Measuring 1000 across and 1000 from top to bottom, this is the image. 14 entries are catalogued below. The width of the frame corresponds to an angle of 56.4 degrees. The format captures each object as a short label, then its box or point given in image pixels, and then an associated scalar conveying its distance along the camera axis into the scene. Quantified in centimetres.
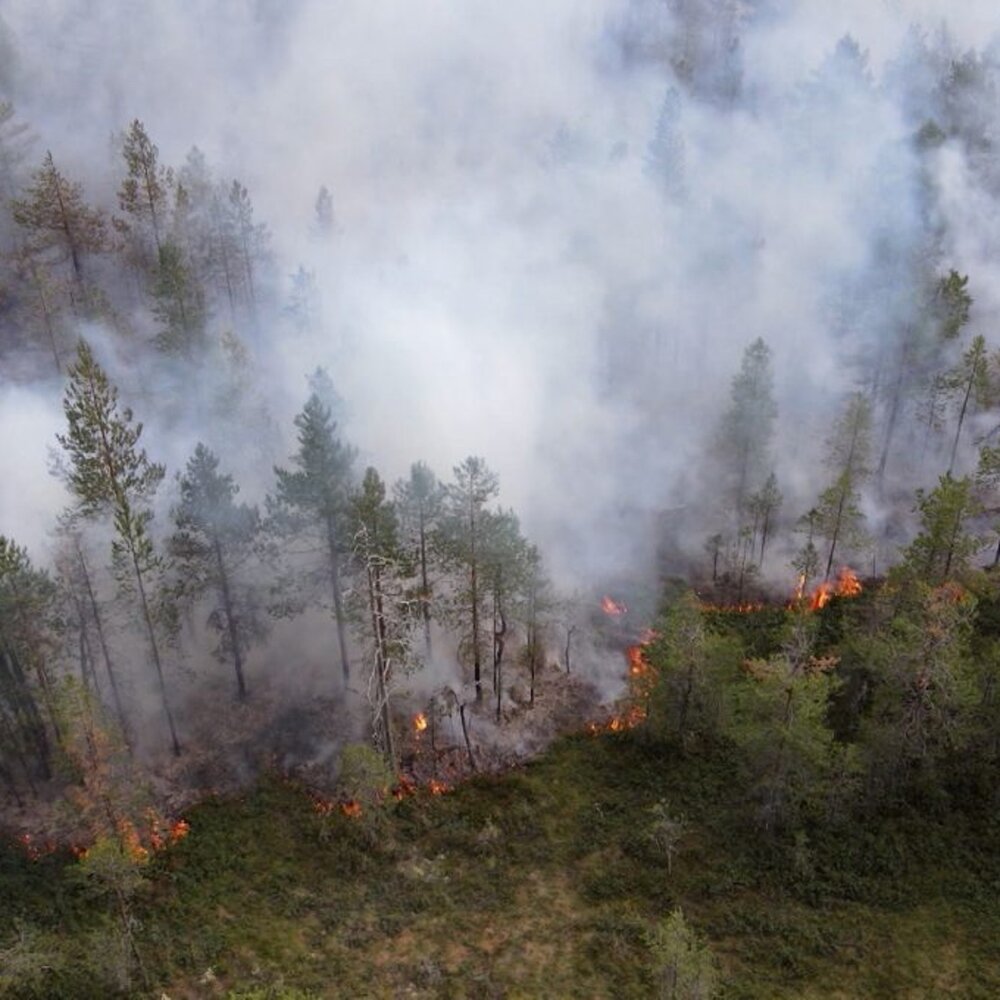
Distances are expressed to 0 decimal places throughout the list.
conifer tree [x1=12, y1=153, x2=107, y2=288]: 4909
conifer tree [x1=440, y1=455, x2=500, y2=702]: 3453
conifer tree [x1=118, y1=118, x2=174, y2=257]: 5047
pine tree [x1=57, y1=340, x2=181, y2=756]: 2973
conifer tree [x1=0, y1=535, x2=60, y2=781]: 2967
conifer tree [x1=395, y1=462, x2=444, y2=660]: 3522
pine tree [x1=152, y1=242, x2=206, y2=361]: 4641
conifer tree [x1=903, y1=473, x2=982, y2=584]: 3219
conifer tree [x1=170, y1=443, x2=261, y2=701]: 3303
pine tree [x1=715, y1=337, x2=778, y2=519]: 4303
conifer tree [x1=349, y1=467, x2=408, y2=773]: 3094
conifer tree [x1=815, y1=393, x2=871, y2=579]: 3859
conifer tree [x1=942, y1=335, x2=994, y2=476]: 4094
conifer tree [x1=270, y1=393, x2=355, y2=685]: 3297
